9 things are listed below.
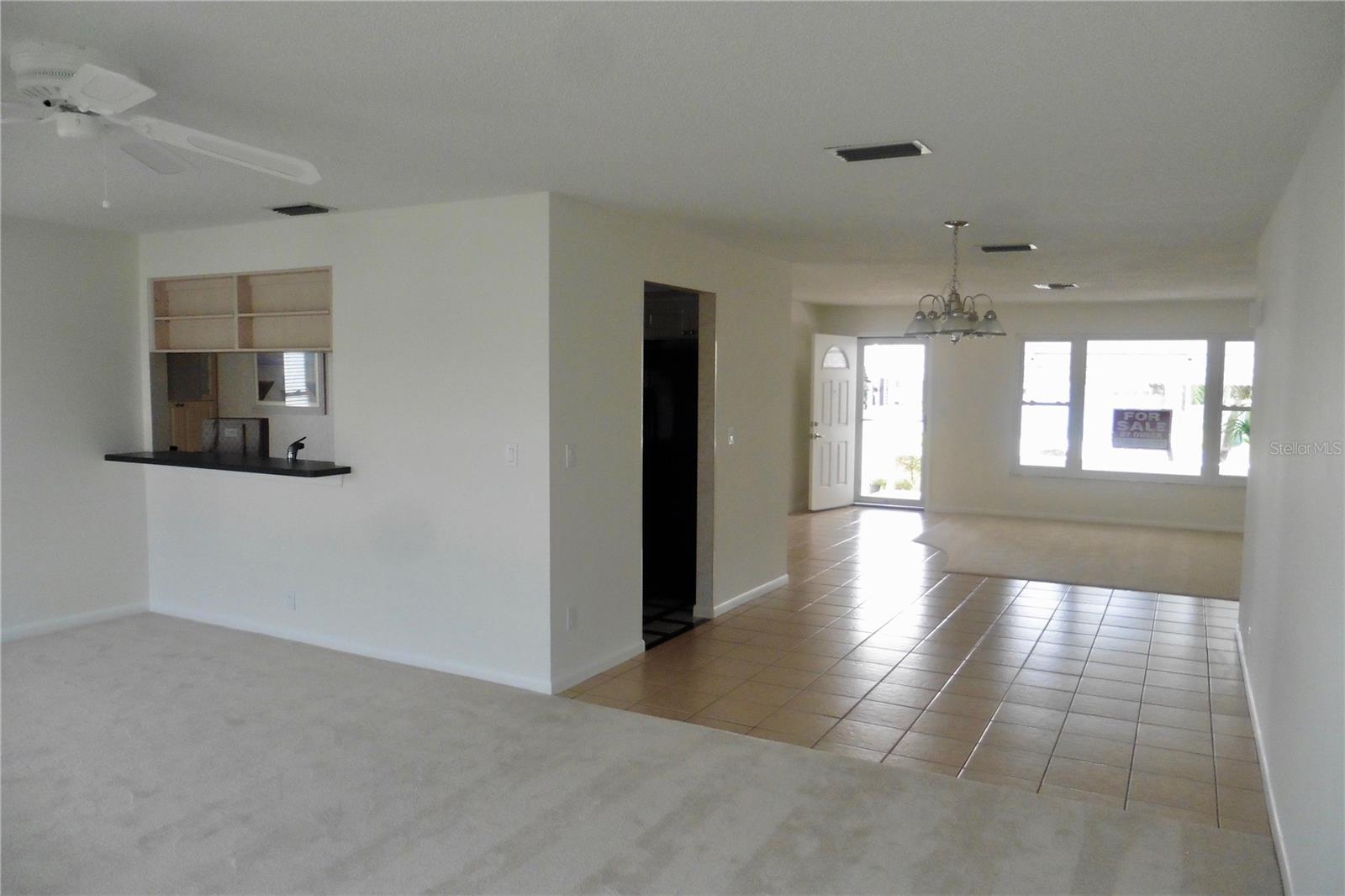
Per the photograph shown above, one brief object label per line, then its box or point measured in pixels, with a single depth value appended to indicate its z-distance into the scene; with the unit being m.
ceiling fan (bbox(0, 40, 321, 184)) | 2.15
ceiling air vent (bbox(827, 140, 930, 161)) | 3.22
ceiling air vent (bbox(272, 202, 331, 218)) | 4.58
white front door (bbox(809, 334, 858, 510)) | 10.44
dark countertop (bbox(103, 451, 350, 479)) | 4.69
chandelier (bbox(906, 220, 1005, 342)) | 5.06
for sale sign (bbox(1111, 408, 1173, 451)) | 9.57
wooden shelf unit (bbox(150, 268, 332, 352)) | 5.05
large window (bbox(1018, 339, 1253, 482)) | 9.30
